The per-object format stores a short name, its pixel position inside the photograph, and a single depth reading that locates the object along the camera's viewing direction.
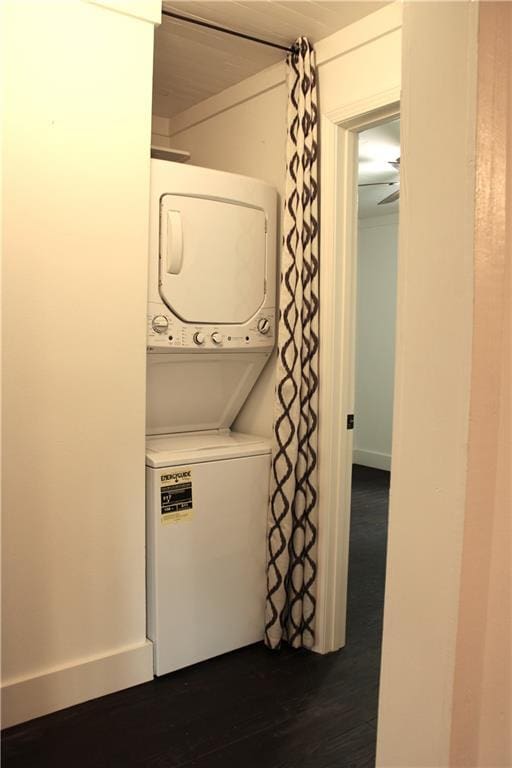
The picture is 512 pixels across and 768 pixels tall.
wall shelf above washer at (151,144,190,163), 2.71
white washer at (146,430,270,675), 2.48
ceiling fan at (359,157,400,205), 4.58
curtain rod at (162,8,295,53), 2.43
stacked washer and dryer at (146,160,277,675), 2.48
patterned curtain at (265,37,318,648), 2.61
